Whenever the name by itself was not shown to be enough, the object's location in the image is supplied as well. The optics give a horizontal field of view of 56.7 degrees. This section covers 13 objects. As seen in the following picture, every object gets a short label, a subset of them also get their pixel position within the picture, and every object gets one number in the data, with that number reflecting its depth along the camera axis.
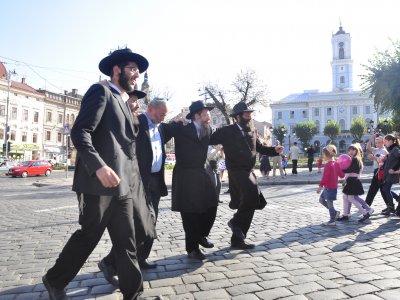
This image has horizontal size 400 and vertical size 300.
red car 28.28
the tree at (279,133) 69.11
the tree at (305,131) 75.69
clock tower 91.62
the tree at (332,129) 74.06
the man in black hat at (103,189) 2.65
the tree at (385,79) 25.25
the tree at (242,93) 51.31
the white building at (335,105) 86.06
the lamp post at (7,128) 44.80
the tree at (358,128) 68.69
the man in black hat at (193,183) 4.33
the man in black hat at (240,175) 4.83
